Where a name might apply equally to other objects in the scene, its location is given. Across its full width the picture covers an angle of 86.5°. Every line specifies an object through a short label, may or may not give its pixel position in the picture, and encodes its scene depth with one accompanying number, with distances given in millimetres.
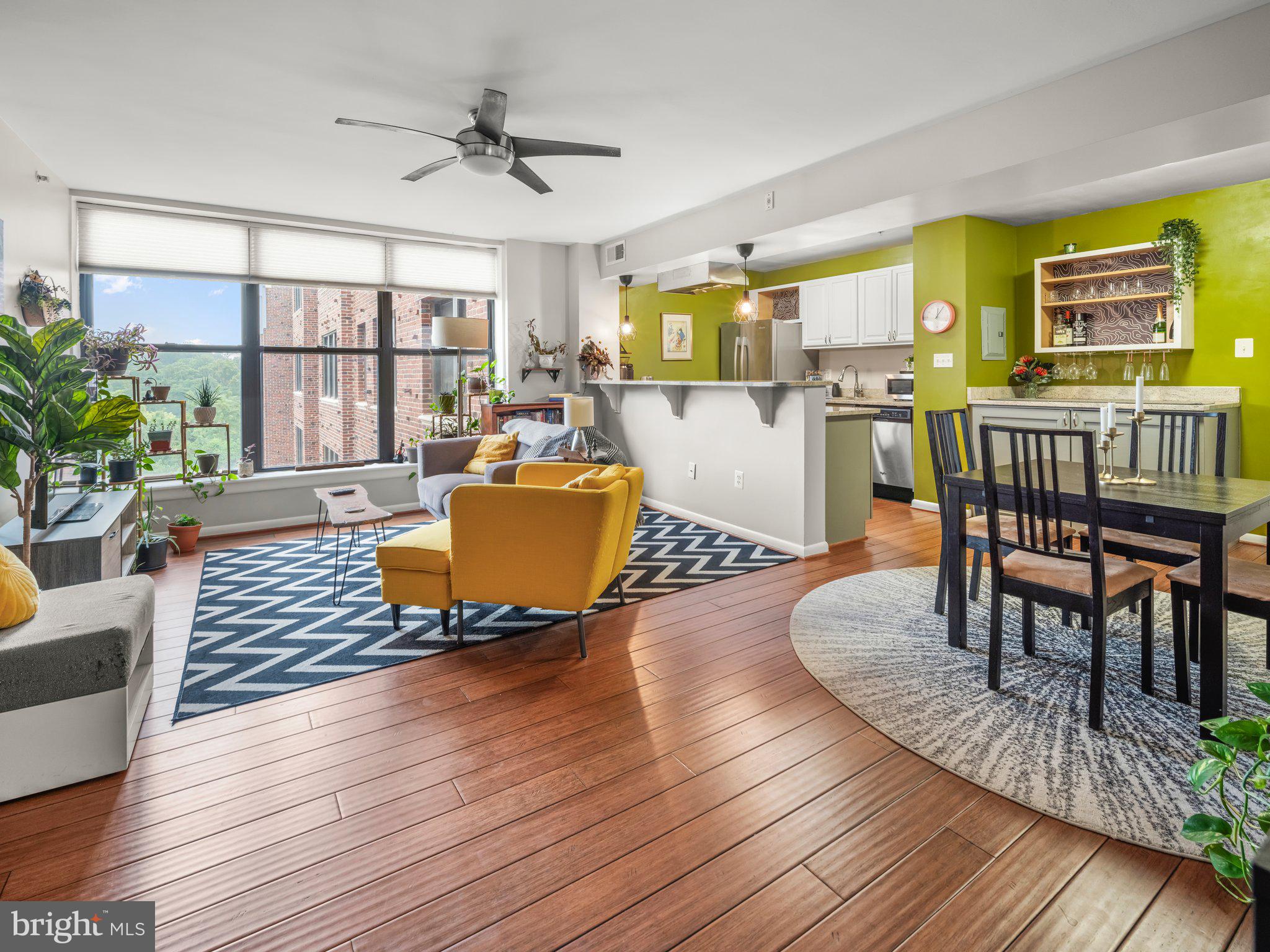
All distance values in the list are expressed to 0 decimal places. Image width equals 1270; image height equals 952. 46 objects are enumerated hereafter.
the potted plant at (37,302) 3820
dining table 2082
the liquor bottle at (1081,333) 5492
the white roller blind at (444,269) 6145
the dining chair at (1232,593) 2104
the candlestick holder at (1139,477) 2608
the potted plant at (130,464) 4117
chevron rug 2740
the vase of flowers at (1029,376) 5695
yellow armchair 2684
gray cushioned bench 1886
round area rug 1865
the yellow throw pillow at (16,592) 1988
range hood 5855
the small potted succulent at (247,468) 5426
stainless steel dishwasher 6191
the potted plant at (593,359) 6711
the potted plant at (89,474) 4066
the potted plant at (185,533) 4750
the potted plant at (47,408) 2627
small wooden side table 3518
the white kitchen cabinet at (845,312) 7027
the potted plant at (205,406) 5121
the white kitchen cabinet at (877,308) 6652
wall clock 5570
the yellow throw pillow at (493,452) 5203
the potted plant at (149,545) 4281
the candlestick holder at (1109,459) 2732
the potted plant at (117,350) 4281
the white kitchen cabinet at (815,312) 7371
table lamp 5891
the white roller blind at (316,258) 5500
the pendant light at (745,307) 5484
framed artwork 8312
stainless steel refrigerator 7629
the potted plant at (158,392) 4891
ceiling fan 3260
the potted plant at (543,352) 6680
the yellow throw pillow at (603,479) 2969
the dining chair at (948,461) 3092
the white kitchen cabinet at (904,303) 6457
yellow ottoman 2936
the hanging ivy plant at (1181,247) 4816
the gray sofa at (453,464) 4625
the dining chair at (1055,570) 2188
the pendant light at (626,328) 6988
